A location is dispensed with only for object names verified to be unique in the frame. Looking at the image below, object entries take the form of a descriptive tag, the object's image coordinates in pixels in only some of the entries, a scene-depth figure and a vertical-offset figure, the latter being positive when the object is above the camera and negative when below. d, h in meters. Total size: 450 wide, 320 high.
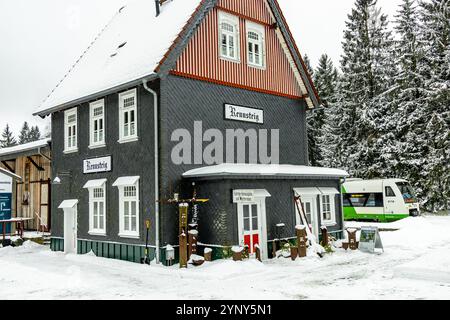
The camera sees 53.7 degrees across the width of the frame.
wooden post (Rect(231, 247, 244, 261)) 13.35 -1.74
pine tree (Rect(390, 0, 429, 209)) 32.97 +5.89
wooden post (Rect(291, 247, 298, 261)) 14.73 -1.96
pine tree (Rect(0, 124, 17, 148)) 74.91 +10.66
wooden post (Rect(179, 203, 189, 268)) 13.63 -1.14
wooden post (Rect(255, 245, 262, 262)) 14.23 -1.86
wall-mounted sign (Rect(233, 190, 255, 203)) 14.42 -0.03
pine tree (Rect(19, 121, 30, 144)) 87.97 +13.26
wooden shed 24.52 +1.05
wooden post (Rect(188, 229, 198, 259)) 14.12 -1.45
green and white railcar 27.66 -0.54
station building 14.85 +2.37
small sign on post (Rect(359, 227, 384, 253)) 16.42 -1.79
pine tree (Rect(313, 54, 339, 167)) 39.65 +7.51
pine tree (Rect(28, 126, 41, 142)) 92.28 +14.70
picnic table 21.62 -1.07
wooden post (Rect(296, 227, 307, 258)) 15.08 -1.64
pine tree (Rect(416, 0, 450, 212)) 30.66 +5.87
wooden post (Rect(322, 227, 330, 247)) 16.80 -1.67
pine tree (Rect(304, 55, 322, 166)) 42.81 +5.20
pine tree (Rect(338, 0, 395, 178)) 35.38 +8.33
